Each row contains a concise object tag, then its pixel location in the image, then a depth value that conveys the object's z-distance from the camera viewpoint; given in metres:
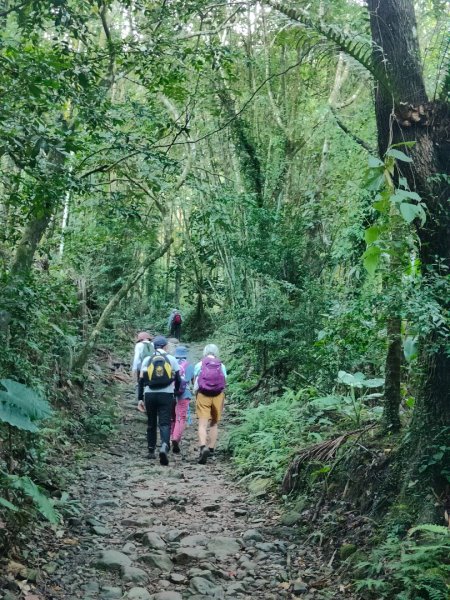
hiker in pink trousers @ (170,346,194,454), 9.83
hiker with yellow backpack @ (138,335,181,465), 8.94
